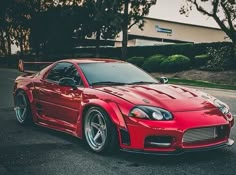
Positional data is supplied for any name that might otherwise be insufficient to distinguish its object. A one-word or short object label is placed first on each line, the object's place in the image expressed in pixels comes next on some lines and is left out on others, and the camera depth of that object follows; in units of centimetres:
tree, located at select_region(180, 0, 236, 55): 2650
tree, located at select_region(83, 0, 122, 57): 3497
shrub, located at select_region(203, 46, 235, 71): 2561
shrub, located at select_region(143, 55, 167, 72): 2877
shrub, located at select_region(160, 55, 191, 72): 2725
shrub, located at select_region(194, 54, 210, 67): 2722
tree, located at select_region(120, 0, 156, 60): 3527
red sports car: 541
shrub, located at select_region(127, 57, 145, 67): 3152
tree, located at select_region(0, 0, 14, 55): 4645
